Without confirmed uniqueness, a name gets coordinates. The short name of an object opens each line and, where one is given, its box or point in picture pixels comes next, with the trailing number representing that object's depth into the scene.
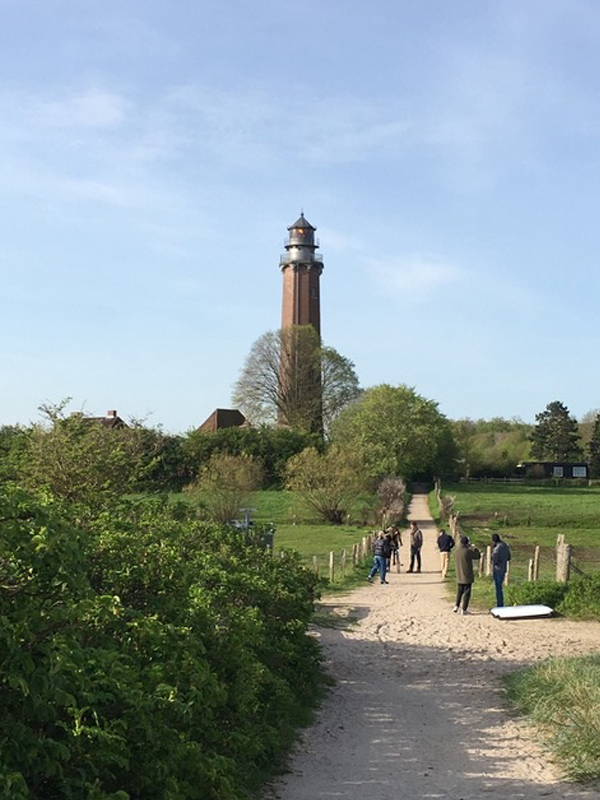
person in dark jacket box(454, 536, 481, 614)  18.00
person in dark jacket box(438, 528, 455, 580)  25.61
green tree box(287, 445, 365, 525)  46.72
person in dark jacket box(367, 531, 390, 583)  24.44
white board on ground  17.50
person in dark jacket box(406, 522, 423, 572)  27.20
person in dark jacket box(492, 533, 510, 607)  18.70
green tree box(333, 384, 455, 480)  62.78
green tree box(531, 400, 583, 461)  101.38
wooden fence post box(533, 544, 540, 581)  21.31
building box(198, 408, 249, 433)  80.19
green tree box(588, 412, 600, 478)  94.69
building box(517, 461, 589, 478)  95.50
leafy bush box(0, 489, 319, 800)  4.52
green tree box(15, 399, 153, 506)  15.59
